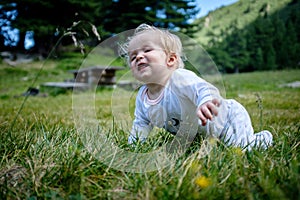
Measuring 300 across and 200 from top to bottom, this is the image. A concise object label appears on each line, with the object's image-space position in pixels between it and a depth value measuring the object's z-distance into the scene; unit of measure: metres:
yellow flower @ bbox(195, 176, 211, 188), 1.07
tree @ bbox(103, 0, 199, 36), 17.14
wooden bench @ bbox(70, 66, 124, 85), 8.88
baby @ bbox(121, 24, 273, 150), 1.85
